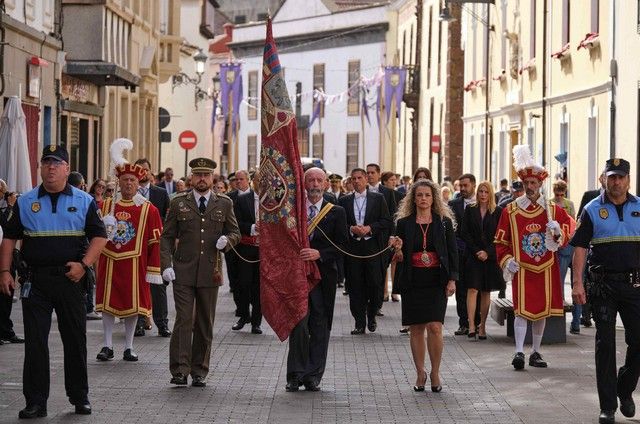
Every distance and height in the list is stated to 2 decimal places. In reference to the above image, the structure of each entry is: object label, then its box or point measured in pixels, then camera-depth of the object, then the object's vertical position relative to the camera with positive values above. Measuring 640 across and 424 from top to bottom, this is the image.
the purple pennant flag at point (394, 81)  57.00 +4.11
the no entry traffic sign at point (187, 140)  43.50 +1.58
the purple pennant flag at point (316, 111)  70.94 +3.91
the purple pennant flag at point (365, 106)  63.07 +3.67
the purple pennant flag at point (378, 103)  59.16 +3.54
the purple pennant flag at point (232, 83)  57.44 +4.08
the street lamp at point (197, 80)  53.16 +4.21
